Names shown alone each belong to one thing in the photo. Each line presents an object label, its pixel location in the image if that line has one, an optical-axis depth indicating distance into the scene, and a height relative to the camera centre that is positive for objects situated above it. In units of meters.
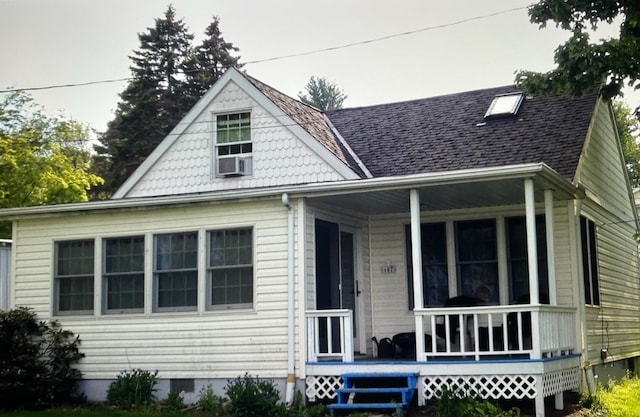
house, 12.70 +1.23
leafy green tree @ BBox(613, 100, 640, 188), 37.19 +7.84
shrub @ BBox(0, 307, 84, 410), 13.98 -0.51
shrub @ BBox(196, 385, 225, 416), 12.92 -1.13
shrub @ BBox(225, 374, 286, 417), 12.37 -1.05
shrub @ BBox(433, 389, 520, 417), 11.29 -1.08
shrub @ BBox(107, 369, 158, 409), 13.67 -0.97
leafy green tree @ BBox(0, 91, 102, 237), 29.66 +5.86
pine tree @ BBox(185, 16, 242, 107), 43.25 +13.71
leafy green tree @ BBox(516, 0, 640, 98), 13.86 +4.34
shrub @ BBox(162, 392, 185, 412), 13.29 -1.14
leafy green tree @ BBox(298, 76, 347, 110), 67.88 +18.36
